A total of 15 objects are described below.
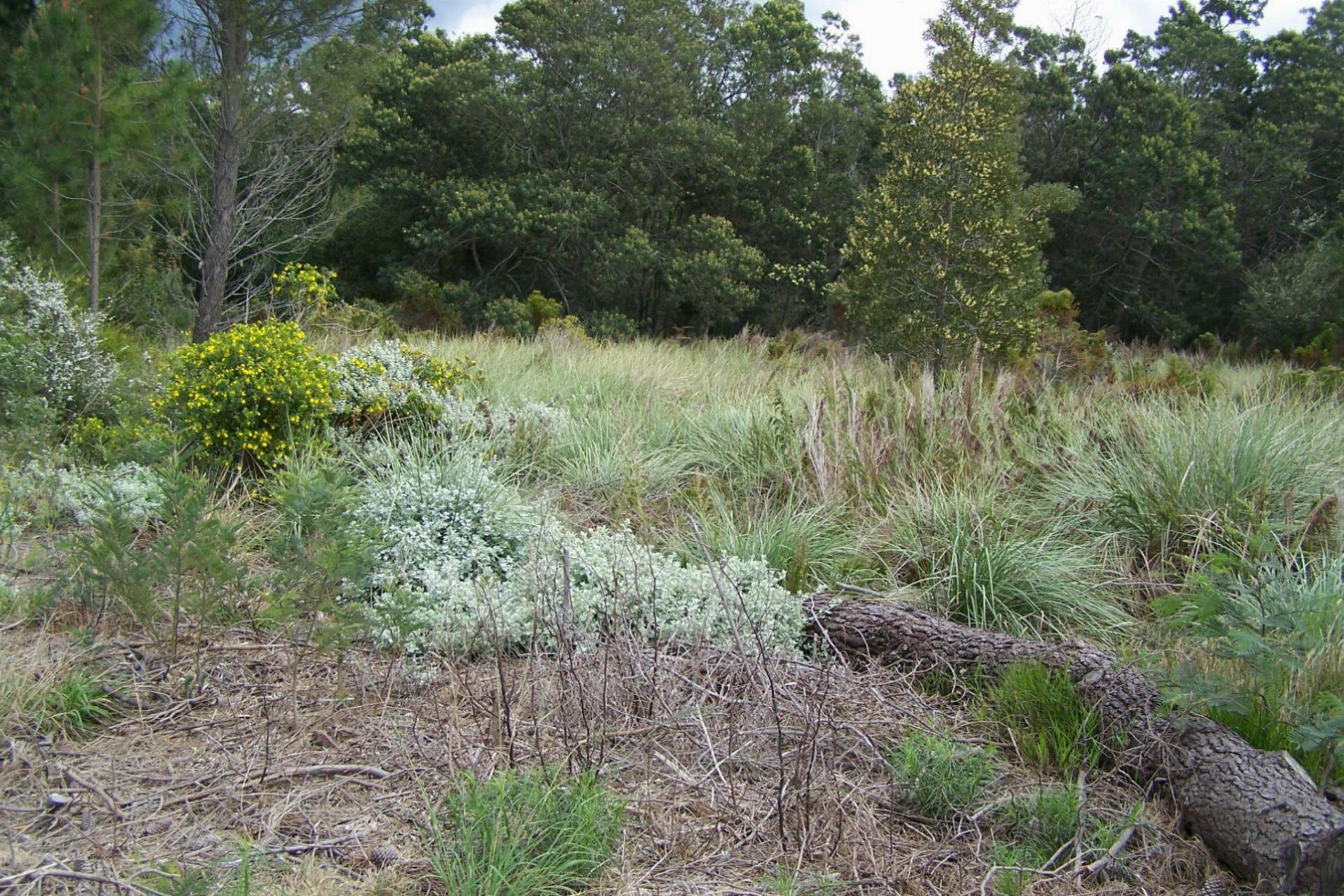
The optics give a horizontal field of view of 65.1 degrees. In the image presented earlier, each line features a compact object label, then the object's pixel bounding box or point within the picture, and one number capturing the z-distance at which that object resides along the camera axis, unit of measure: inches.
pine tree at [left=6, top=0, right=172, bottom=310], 371.9
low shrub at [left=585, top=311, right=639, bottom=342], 819.4
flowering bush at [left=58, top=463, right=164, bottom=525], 195.3
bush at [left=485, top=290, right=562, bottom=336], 722.2
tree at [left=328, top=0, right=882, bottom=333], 854.5
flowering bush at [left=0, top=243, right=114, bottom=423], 267.0
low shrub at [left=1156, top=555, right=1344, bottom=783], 120.7
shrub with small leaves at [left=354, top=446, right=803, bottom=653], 151.4
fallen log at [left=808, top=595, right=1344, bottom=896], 107.5
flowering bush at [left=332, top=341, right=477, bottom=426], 266.8
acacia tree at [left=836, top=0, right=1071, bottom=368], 424.2
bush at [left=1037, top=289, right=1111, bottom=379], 415.2
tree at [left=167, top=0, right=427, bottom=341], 486.0
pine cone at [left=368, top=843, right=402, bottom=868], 108.0
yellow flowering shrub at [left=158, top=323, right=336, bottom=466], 241.0
